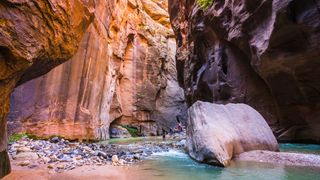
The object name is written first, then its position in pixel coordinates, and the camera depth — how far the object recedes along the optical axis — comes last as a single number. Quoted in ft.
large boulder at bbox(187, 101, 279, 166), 16.37
